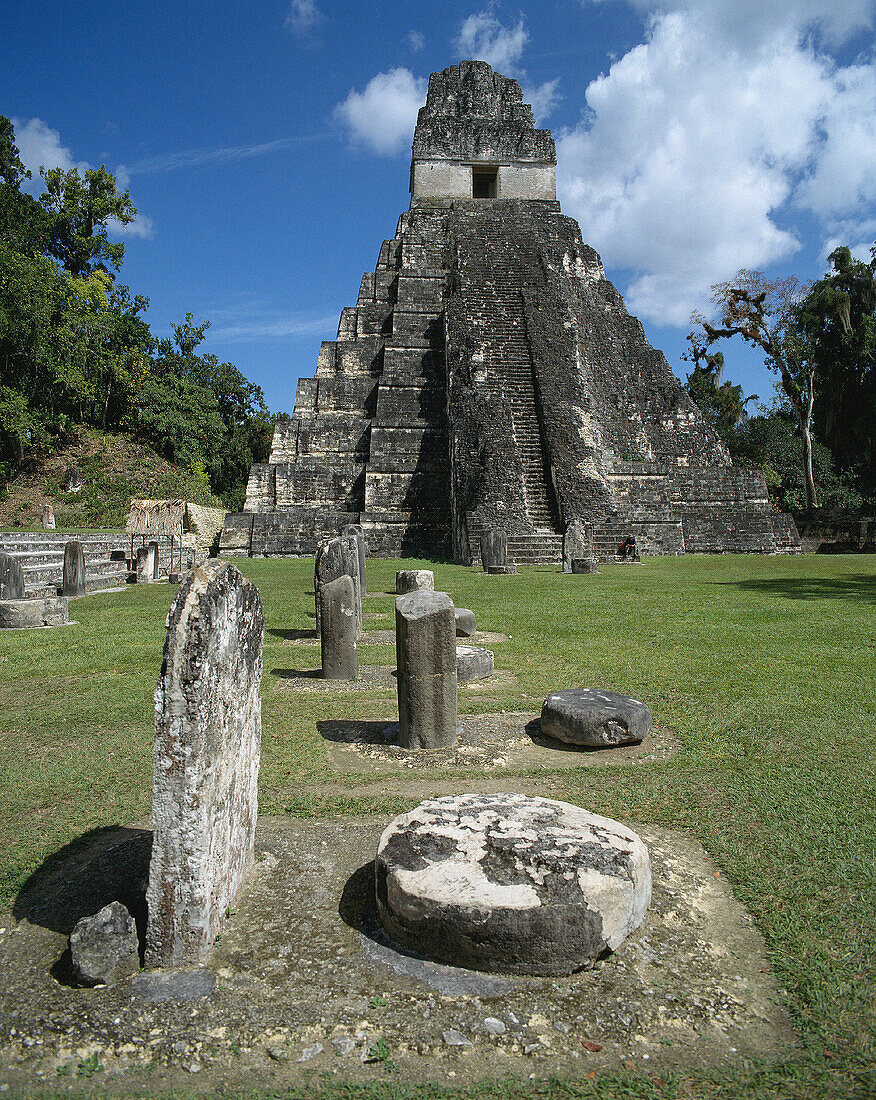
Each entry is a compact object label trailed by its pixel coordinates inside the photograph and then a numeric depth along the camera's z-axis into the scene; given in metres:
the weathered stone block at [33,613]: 9.37
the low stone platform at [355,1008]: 1.96
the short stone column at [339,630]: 6.20
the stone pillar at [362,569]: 10.73
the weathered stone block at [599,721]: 4.41
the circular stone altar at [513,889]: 2.31
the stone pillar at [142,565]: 15.27
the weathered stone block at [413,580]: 9.05
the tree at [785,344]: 30.61
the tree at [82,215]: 37.06
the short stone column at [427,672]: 4.32
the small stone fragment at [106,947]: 2.29
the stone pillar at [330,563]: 7.70
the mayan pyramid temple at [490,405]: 20.02
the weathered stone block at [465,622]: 7.45
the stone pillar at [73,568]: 12.37
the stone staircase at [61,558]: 12.61
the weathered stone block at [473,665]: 6.06
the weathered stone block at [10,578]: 10.08
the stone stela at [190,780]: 2.40
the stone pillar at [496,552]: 15.19
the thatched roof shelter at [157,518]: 24.23
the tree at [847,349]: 32.34
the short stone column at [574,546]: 15.66
